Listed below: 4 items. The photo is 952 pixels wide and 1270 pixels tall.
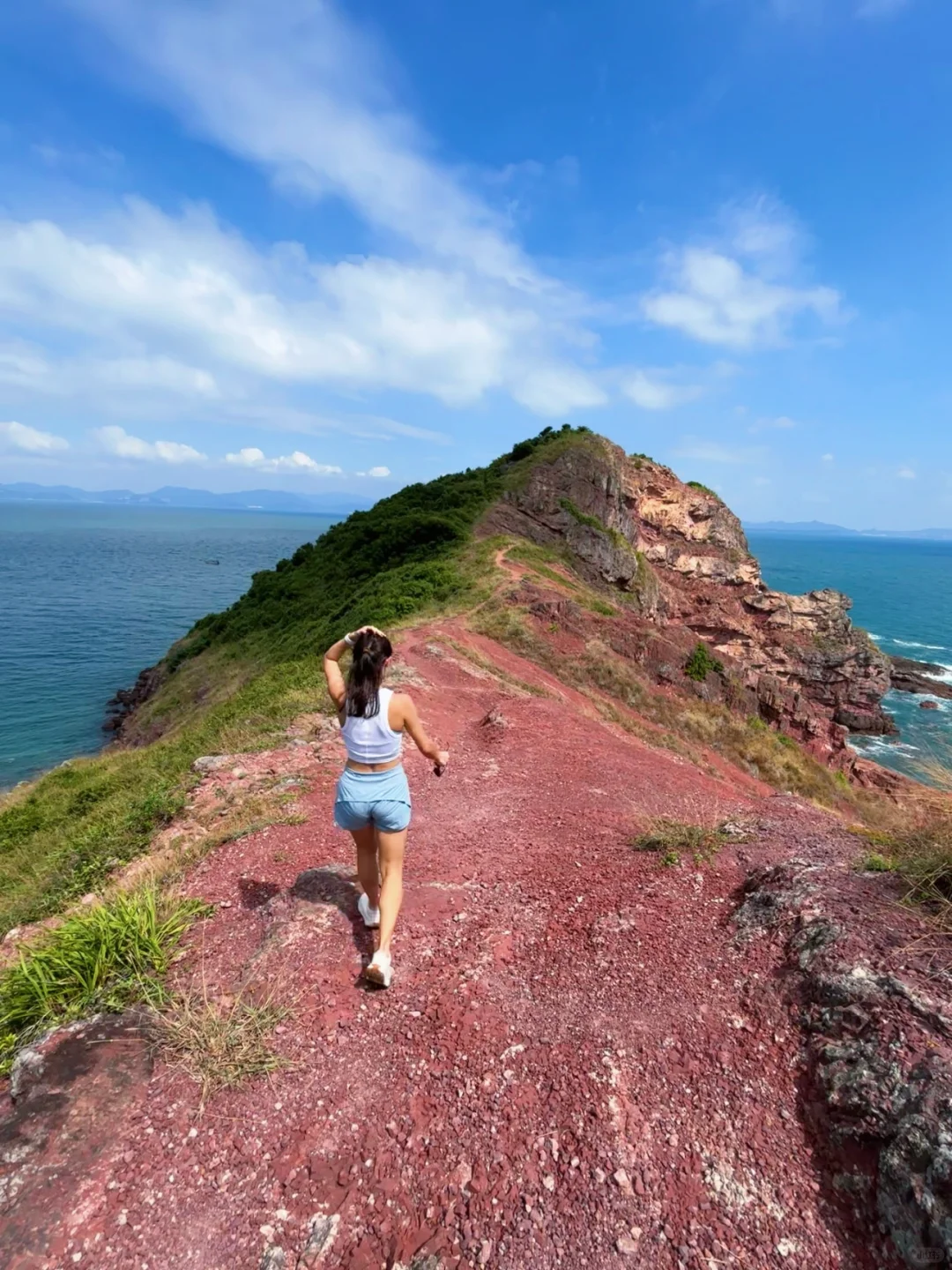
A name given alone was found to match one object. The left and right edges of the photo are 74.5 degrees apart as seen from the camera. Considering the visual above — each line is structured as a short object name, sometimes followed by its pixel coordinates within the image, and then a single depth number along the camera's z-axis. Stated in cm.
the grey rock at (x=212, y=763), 976
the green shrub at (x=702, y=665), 2197
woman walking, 445
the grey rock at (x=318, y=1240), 294
